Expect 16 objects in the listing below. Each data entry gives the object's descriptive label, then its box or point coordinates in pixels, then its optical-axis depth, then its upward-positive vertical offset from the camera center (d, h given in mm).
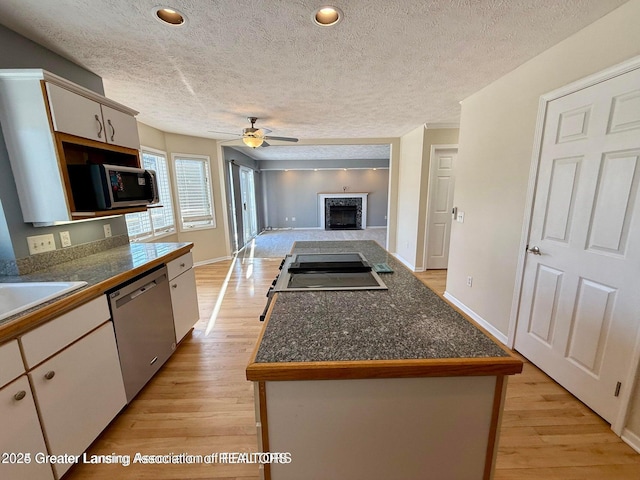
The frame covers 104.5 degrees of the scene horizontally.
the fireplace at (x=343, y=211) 8672 -571
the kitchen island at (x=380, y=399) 762 -660
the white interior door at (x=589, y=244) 1335 -325
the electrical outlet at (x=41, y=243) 1584 -285
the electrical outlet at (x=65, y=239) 1784 -285
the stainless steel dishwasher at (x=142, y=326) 1521 -870
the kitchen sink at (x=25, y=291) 1308 -484
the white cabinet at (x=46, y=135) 1413 +393
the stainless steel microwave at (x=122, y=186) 1651 +90
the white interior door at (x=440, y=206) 3949 -208
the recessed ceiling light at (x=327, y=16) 1339 +993
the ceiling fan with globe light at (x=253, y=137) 3086 +740
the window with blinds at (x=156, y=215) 3361 -249
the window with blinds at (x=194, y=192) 4312 +94
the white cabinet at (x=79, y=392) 1109 -958
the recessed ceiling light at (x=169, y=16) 1324 +995
